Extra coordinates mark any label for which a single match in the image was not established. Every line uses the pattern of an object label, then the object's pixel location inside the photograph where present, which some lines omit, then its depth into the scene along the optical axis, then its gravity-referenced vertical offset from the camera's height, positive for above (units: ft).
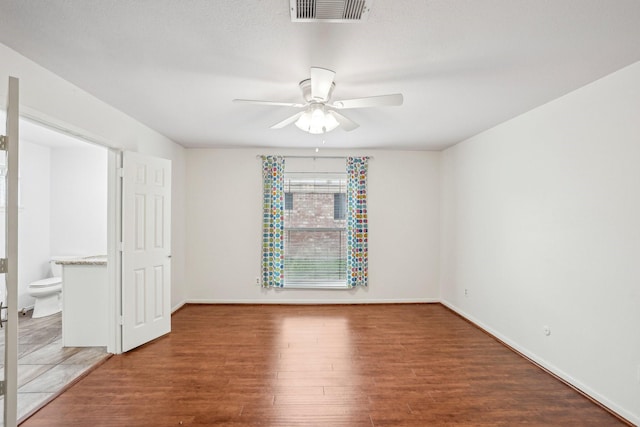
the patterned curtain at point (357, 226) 15.78 -0.68
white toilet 13.42 -3.78
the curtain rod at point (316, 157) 15.90 +2.88
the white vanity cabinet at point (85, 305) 10.49 -3.19
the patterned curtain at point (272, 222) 15.60 -0.49
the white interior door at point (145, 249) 10.43 -1.34
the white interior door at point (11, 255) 5.68 -0.82
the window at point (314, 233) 16.03 -1.07
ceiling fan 6.60 +2.65
